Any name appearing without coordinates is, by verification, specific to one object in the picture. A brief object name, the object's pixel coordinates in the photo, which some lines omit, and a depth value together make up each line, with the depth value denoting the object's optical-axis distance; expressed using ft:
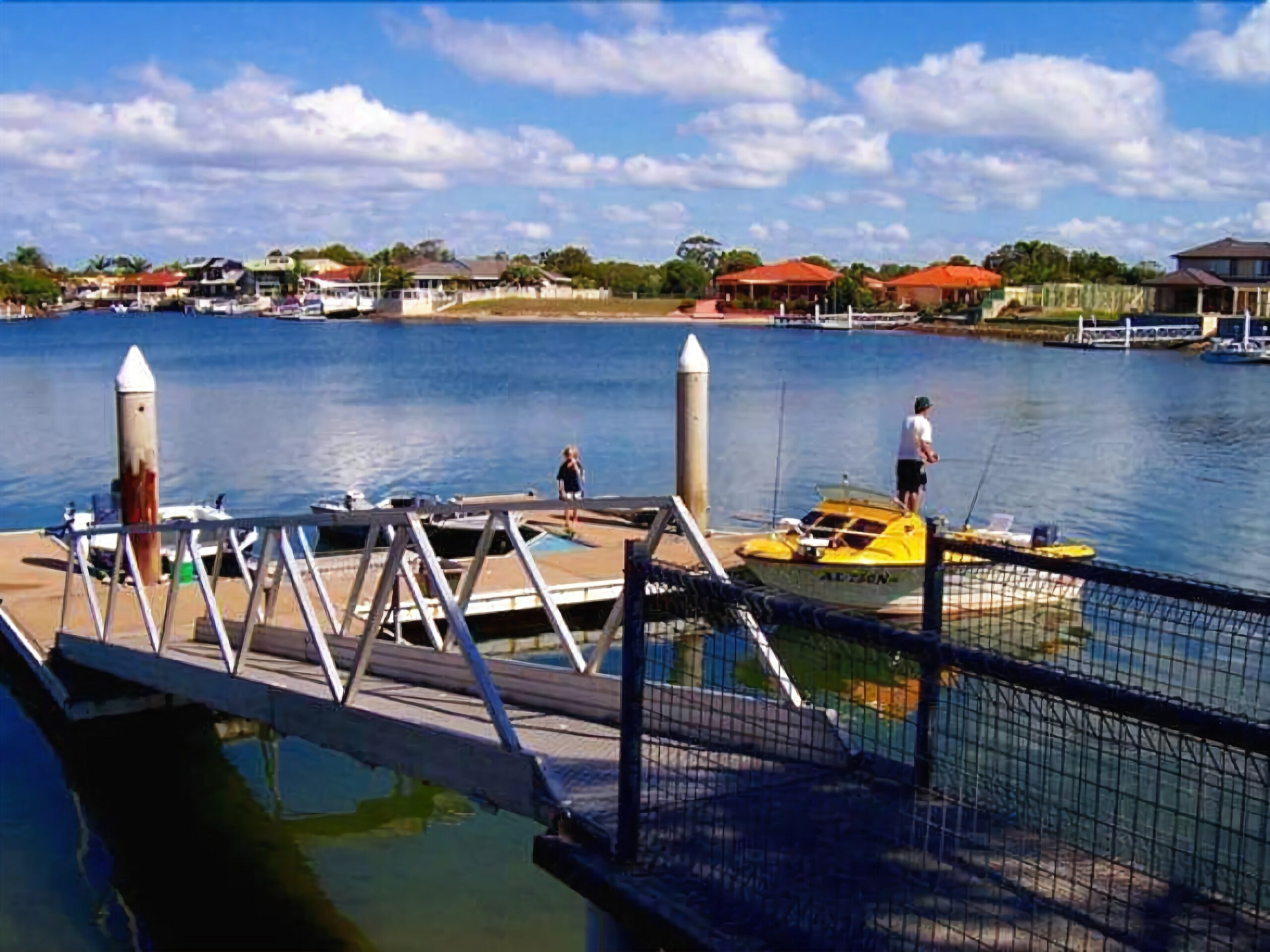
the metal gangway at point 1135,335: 340.80
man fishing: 62.34
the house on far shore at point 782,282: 544.21
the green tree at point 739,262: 629.10
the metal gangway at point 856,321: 477.77
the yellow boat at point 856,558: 59.00
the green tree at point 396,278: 619.26
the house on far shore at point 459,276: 624.18
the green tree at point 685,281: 631.97
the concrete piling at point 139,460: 56.65
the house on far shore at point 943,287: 514.27
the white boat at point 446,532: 69.56
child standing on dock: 75.15
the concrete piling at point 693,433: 68.64
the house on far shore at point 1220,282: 369.91
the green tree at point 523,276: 621.72
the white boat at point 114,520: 63.26
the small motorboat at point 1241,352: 282.15
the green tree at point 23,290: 619.26
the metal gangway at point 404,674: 25.64
